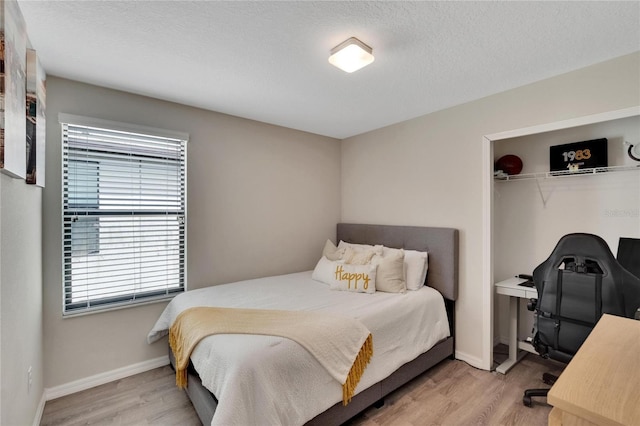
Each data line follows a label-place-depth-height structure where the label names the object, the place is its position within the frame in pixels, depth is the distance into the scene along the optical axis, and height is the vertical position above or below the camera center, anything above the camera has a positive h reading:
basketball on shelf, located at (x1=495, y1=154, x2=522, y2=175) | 2.93 +0.49
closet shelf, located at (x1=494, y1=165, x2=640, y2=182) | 2.34 +0.35
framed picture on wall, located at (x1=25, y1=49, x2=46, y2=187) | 1.66 +0.58
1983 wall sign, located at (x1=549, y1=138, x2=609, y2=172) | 2.43 +0.50
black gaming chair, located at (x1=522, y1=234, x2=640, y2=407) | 1.79 -0.54
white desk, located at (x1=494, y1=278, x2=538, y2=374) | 2.56 -0.98
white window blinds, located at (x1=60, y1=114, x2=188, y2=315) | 2.35 +0.01
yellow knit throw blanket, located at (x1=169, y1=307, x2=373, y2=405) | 1.78 -0.77
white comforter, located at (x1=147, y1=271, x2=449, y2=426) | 1.50 -0.87
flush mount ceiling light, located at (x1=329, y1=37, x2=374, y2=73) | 1.78 +1.02
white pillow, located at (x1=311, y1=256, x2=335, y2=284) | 3.01 -0.62
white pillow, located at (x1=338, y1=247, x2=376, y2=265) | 2.93 -0.46
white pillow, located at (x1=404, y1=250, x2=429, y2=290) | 2.81 -0.55
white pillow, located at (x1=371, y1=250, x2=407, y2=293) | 2.67 -0.58
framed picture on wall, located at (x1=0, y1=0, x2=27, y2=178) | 1.21 +0.58
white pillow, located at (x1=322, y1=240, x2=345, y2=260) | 3.34 -0.46
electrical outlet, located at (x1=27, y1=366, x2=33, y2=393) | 1.75 -1.02
